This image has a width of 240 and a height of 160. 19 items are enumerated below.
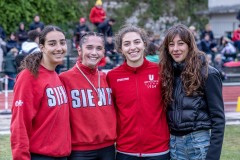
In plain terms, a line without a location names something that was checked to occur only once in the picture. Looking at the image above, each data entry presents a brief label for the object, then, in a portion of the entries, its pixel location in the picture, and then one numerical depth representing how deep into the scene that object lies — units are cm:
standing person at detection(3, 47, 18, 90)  1856
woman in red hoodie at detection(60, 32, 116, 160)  518
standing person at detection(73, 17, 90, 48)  2358
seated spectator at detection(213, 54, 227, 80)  2097
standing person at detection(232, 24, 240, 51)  2559
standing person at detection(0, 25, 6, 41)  2195
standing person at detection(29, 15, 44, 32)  2106
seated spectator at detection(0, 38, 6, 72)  2089
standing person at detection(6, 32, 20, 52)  2149
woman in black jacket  501
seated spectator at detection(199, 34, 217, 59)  2272
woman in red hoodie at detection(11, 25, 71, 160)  481
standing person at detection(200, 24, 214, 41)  2489
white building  3397
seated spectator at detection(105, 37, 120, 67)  2092
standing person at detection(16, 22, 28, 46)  2170
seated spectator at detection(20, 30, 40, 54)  1234
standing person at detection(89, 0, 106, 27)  2442
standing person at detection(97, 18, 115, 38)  2378
